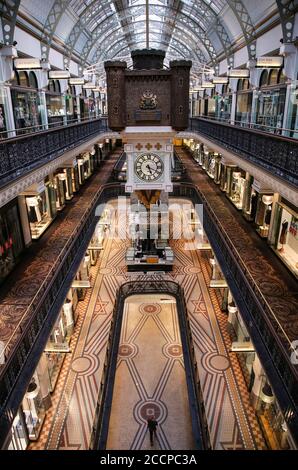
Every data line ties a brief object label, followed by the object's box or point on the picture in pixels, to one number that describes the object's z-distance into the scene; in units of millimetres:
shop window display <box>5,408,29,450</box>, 7416
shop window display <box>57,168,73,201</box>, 16670
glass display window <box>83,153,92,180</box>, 23333
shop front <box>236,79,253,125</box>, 16969
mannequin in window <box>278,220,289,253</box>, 10710
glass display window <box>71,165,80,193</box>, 19250
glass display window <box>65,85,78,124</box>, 20842
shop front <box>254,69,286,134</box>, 12688
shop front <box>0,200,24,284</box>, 9773
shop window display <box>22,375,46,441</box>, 8125
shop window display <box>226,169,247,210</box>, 15998
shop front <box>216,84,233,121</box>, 21047
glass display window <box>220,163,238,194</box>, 18141
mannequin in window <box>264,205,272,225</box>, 12116
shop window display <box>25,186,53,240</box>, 11330
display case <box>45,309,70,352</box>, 9023
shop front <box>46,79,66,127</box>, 17031
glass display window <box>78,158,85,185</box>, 20734
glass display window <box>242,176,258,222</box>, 14098
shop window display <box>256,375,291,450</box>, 7297
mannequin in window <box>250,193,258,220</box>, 13916
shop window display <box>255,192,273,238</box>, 11719
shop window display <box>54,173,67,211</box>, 15992
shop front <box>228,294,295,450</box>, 7484
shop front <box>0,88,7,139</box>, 11436
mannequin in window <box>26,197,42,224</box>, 11250
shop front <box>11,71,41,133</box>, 12680
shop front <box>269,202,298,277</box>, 9956
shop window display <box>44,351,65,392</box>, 9562
